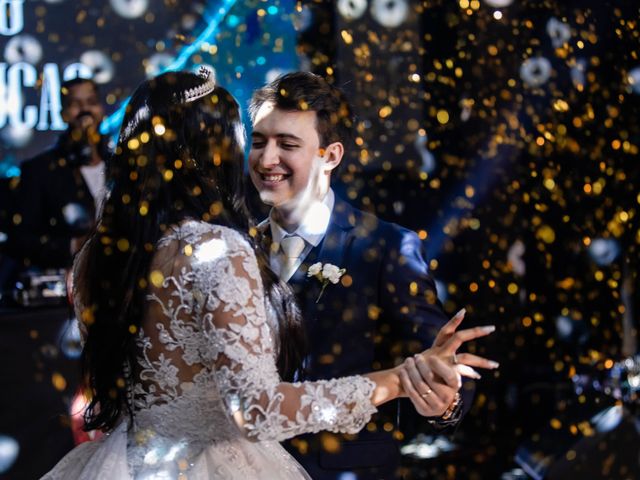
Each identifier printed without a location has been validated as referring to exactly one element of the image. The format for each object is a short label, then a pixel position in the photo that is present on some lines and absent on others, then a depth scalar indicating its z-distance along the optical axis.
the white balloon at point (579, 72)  3.91
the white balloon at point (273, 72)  3.91
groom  2.04
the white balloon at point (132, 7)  3.98
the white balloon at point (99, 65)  3.86
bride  1.51
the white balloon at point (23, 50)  3.82
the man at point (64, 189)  3.59
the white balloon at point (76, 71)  3.82
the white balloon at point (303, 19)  3.94
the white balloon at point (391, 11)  4.11
